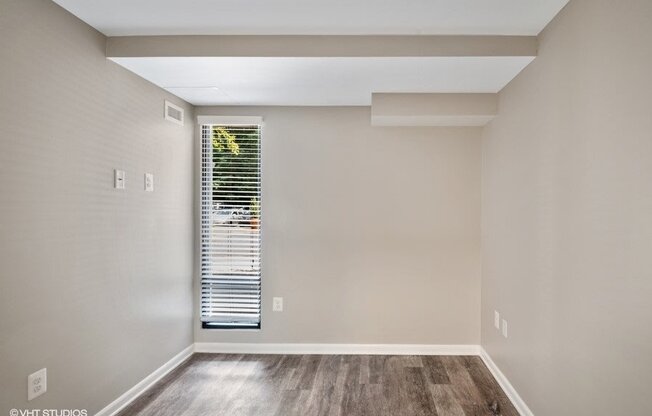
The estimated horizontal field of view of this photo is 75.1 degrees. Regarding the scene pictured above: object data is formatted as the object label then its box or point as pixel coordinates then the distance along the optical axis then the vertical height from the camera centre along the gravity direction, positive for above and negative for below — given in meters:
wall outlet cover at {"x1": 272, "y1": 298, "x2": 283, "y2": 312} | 3.93 -0.91
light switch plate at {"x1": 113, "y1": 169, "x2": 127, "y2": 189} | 2.70 +0.17
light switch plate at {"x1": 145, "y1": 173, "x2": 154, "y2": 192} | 3.09 +0.17
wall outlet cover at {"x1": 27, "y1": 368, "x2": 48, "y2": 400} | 2.02 -0.87
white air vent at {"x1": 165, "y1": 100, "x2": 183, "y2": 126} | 3.39 +0.76
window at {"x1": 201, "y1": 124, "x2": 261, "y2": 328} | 3.94 -0.14
